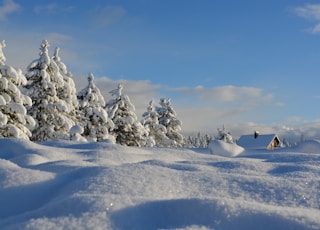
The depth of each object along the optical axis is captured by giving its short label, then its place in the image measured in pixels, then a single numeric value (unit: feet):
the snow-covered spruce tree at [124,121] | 95.55
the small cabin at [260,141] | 142.87
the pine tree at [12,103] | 59.67
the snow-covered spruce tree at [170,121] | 120.16
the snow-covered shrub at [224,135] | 146.30
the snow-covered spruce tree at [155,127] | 115.36
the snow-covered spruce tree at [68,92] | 81.71
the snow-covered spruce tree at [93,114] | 86.07
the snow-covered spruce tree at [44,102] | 77.25
